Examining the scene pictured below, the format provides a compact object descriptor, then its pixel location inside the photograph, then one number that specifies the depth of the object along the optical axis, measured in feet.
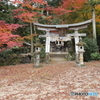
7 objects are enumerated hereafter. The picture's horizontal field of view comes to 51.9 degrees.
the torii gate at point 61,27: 33.40
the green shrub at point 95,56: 35.23
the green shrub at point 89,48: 36.31
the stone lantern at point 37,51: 27.58
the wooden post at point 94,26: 39.99
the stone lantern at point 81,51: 26.85
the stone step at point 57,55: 53.40
